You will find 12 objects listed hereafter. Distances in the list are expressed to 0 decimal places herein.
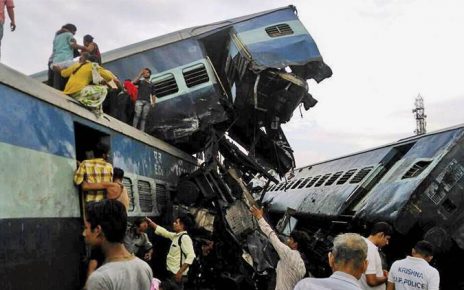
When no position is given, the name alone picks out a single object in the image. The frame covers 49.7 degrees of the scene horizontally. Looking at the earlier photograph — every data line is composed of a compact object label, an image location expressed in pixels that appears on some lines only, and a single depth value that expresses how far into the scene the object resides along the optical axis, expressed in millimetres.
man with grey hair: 2438
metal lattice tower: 41969
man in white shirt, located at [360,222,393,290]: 4656
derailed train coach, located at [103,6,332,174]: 10625
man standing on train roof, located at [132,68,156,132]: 9578
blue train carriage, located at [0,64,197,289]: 3541
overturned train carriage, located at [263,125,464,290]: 7508
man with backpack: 6125
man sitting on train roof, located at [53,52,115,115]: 5641
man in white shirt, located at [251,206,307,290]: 4719
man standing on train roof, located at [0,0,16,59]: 6727
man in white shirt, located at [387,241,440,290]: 4410
